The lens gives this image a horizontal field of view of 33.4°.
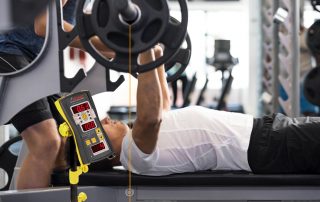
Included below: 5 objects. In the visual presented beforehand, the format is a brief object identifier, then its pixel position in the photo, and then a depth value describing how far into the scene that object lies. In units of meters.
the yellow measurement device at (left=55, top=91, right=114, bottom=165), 1.82
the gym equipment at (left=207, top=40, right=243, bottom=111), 7.55
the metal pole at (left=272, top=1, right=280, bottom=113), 6.15
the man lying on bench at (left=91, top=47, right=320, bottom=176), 2.29
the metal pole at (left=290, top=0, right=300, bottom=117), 4.64
